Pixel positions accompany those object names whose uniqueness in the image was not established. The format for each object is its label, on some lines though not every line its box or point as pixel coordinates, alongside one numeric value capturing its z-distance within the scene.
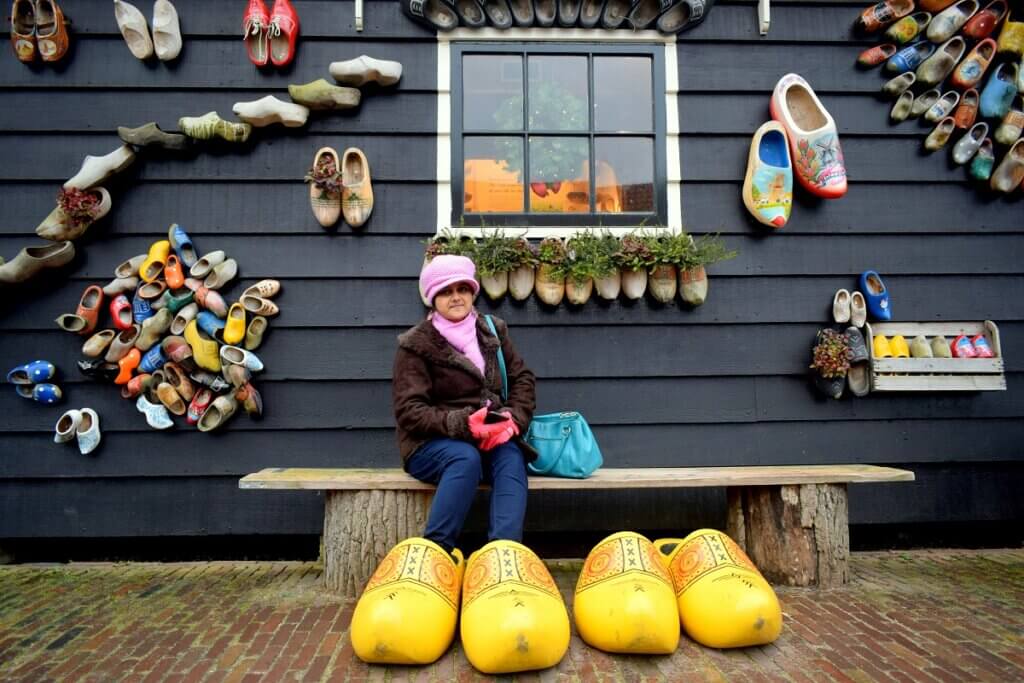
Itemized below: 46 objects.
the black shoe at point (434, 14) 2.95
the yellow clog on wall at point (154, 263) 2.84
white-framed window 3.01
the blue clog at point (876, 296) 2.96
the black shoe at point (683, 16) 3.00
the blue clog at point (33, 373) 2.79
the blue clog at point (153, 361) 2.80
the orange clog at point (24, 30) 2.88
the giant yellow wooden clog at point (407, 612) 1.71
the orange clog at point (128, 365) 2.80
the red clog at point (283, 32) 2.89
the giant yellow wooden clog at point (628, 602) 1.76
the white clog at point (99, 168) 2.81
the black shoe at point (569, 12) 3.01
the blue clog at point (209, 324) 2.80
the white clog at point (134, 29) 2.88
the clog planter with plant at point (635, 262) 2.84
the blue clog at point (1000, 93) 2.98
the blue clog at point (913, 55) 3.03
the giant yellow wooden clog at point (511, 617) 1.63
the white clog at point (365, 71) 2.89
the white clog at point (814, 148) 2.91
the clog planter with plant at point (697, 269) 2.86
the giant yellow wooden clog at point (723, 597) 1.81
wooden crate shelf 2.91
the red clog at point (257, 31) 2.89
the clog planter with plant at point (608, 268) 2.83
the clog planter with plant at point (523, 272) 2.82
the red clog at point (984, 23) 2.98
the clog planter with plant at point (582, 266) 2.82
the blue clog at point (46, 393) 2.79
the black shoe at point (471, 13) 2.98
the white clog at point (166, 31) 2.89
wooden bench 2.35
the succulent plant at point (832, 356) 2.87
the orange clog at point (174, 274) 2.83
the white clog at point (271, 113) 2.86
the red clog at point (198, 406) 2.82
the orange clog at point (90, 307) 2.80
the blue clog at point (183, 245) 2.85
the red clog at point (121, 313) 2.82
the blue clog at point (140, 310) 2.83
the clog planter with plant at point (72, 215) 2.77
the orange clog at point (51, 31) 2.87
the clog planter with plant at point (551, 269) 2.83
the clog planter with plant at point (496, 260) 2.82
